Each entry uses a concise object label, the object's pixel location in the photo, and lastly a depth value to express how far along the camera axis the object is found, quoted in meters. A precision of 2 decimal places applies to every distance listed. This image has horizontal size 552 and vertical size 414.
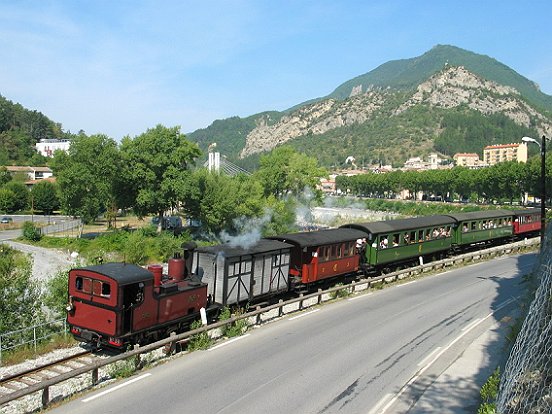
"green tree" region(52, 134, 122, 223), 51.59
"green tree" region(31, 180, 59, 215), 82.19
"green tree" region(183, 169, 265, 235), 50.97
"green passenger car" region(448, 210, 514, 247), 36.50
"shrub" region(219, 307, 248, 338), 16.88
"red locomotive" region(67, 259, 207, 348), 13.95
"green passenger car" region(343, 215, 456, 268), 27.48
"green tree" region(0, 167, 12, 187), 92.29
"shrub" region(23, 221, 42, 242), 51.94
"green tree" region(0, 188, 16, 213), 79.69
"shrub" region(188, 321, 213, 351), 15.35
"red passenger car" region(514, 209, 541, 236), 45.69
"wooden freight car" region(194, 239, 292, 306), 17.86
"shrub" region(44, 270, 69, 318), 20.08
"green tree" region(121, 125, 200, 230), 50.84
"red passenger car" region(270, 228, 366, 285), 22.62
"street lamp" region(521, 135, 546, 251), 23.58
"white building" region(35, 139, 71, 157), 165.25
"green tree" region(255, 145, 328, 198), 65.88
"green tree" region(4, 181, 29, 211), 82.38
